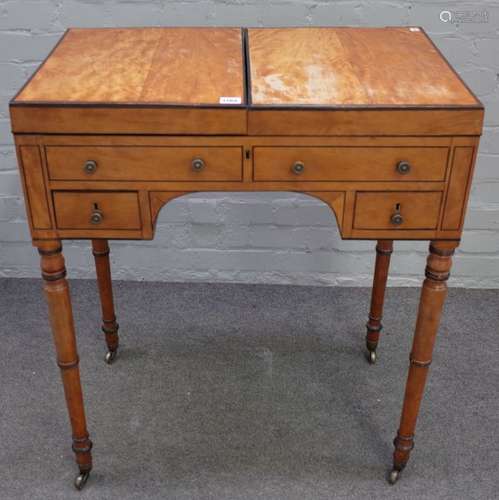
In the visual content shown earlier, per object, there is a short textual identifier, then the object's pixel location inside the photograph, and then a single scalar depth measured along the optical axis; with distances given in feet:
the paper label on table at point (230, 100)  4.43
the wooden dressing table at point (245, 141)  4.42
